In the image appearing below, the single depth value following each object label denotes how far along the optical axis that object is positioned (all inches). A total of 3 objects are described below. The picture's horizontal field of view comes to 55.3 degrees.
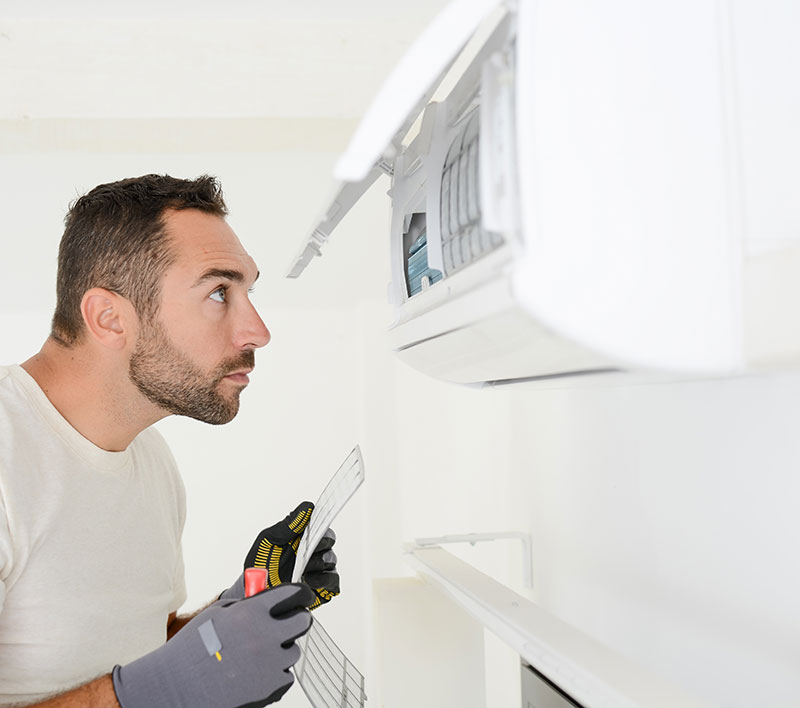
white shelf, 27.9
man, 45.8
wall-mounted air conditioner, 22.9
